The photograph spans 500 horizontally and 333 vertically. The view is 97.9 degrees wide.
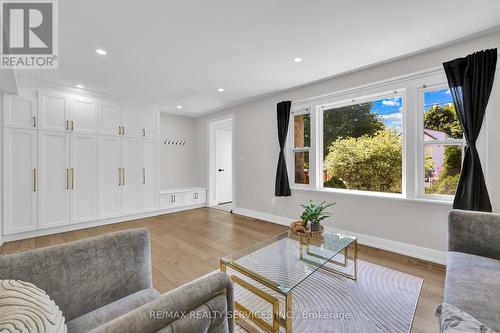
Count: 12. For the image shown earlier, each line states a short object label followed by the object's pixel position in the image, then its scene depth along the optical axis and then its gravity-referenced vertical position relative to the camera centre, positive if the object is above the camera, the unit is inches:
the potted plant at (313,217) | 84.8 -20.7
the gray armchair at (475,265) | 42.9 -26.2
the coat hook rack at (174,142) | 212.6 +23.0
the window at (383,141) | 101.6 +13.3
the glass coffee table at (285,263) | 53.5 -30.5
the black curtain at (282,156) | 152.3 +6.4
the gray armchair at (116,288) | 27.3 -20.7
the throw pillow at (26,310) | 24.3 -17.9
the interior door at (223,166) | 230.7 -1.1
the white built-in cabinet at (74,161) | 128.1 +3.1
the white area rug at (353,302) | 60.5 -44.1
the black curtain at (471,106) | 85.0 +23.9
